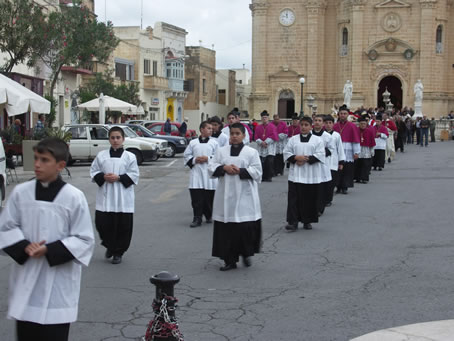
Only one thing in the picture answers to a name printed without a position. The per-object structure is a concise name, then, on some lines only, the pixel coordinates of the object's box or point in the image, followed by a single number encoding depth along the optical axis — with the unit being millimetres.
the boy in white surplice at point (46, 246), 4461
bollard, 4949
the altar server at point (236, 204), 8609
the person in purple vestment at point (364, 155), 19453
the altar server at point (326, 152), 12312
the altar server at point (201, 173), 11914
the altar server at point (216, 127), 12155
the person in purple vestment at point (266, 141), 19766
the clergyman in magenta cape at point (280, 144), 21422
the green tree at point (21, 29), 22891
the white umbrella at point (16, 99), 17547
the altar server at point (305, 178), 11328
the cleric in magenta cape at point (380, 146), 23375
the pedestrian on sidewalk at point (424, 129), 39344
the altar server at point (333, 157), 14094
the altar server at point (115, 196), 9039
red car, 33188
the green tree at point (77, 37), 25266
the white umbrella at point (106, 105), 32041
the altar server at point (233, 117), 14461
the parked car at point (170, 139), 29328
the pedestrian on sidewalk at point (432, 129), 45934
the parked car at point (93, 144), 24797
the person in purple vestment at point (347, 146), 16672
